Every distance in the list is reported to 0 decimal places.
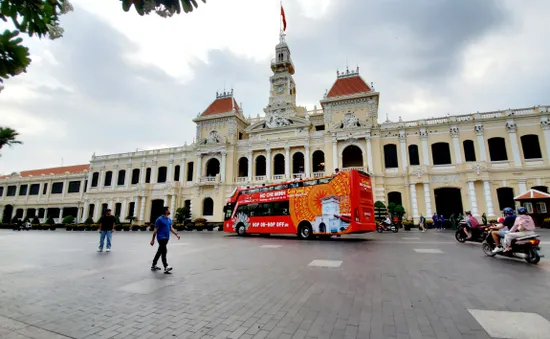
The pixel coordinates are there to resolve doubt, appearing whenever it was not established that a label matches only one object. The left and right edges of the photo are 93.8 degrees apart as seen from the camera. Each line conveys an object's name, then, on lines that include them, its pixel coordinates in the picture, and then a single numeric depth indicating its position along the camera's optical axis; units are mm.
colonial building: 25094
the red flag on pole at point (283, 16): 37316
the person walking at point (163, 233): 6329
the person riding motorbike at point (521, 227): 7082
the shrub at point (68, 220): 34866
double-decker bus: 13719
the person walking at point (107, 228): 10683
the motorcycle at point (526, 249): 6955
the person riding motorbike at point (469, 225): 12125
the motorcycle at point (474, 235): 12117
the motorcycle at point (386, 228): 21281
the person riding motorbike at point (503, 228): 7926
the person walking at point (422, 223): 22477
